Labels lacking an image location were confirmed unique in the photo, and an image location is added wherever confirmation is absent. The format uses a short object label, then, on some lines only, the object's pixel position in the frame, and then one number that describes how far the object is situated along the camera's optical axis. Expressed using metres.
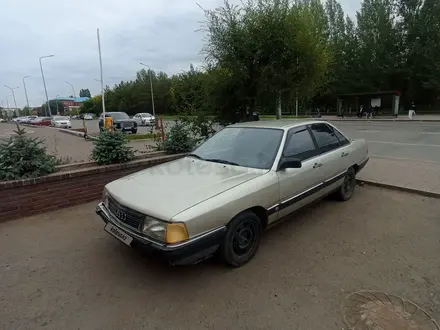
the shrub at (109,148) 5.48
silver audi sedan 2.62
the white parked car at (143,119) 33.28
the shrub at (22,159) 4.53
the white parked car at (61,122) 30.78
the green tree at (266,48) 6.92
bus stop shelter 31.95
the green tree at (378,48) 37.91
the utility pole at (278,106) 7.89
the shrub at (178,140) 6.68
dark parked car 20.66
